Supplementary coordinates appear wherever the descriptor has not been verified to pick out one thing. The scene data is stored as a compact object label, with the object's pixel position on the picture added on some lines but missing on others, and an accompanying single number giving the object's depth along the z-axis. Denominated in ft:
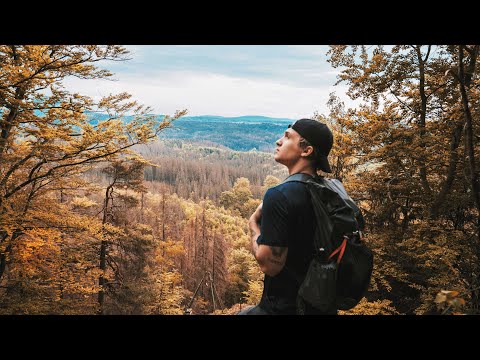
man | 4.21
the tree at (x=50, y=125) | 22.57
